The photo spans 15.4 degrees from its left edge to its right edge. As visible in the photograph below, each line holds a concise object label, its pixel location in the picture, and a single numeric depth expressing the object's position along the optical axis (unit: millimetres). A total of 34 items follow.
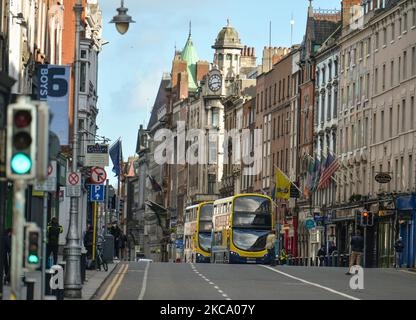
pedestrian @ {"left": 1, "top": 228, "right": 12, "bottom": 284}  44844
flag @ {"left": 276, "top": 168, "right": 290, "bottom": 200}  111062
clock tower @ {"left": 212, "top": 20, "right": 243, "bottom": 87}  179875
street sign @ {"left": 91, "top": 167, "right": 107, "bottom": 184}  55594
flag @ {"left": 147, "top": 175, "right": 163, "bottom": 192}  189738
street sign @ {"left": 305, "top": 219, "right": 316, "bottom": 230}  98188
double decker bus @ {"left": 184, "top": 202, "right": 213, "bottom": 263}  104875
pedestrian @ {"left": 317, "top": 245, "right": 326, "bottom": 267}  100250
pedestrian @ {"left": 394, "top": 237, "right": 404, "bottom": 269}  80506
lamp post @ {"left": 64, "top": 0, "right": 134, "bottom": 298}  36906
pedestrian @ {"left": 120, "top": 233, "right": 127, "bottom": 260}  81438
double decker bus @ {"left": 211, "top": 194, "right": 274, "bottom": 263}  86438
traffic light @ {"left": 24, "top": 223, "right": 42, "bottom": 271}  19781
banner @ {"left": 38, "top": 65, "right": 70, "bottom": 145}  47406
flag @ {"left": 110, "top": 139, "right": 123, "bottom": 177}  78875
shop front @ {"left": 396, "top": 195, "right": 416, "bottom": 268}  84125
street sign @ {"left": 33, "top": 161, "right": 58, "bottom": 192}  29453
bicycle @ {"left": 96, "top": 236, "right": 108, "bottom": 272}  56447
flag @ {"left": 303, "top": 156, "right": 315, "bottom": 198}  107875
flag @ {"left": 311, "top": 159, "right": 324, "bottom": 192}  104062
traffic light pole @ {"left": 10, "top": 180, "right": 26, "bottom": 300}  18312
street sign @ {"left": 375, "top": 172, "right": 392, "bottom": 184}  83812
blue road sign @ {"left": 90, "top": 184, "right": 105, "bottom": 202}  55594
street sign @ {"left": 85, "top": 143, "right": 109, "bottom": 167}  53781
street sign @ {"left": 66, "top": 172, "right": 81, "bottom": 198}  40031
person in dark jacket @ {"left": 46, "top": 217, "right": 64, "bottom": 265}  46906
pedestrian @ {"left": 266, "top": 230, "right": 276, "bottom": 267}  75188
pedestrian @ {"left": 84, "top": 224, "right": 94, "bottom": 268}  55312
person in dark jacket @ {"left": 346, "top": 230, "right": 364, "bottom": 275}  52469
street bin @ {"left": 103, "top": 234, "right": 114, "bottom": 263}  61644
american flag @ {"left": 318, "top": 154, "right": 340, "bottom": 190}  96062
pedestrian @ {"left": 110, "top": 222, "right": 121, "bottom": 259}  76375
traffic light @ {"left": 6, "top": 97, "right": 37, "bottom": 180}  18438
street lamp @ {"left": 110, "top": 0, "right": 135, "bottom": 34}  38906
